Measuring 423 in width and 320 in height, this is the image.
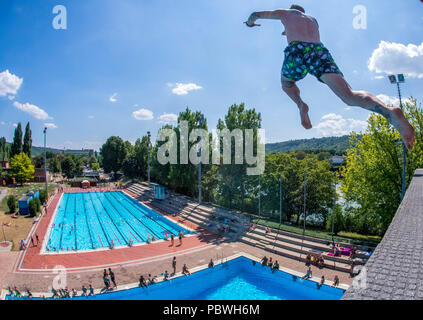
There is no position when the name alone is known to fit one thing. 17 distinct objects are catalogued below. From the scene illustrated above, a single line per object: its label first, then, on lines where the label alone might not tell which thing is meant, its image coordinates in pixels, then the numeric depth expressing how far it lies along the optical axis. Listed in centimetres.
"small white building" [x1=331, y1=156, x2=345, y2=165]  6189
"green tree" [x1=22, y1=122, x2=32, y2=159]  5966
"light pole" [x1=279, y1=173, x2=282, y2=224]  2111
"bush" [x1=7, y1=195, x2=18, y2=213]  2578
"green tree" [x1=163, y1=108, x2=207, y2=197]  3105
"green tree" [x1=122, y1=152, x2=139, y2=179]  5378
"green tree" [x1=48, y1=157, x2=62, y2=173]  7069
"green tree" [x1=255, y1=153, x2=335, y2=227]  2203
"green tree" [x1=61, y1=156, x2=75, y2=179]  5853
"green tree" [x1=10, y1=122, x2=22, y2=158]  5848
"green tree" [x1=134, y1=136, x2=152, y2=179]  5253
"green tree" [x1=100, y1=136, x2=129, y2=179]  6097
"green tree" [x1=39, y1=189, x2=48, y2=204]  3018
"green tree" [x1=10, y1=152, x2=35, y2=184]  4428
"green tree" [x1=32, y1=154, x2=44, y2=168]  6119
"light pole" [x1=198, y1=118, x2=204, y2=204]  2859
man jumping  224
